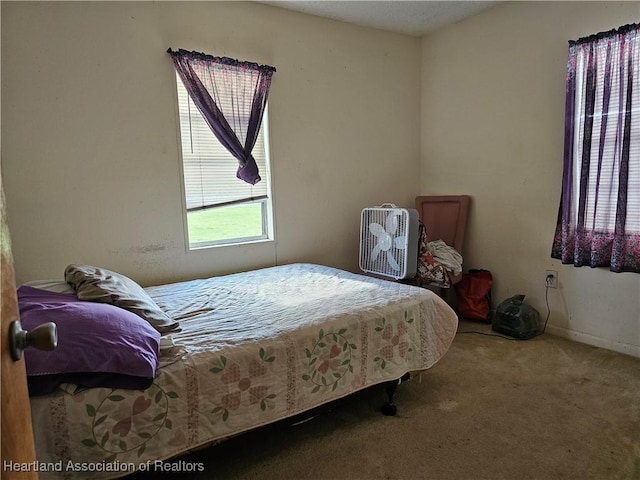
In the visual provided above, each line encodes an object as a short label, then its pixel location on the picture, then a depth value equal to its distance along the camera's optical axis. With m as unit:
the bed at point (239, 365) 1.29
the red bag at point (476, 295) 3.56
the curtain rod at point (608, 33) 2.59
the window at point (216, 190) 2.95
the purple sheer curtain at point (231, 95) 2.84
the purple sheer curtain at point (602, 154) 2.62
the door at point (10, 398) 0.72
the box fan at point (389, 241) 2.98
